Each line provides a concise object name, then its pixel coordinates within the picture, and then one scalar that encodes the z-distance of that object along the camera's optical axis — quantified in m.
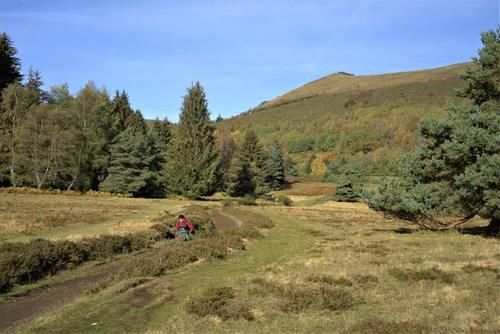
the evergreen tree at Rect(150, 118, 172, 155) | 103.74
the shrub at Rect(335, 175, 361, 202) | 89.49
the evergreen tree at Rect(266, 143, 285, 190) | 119.71
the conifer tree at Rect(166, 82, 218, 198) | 68.62
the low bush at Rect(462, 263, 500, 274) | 15.92
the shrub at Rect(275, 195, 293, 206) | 79.25
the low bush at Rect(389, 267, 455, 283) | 15.09
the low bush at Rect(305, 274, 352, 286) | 14.86
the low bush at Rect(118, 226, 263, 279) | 17.59
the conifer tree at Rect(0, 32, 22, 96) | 73.06
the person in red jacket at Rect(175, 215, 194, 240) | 26.88
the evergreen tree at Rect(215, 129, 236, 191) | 91.65
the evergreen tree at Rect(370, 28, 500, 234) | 25.05
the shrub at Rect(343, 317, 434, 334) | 9.45
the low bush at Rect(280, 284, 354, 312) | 12.08
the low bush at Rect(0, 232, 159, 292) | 16.66
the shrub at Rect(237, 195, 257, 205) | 70.44
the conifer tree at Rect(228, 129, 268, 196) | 83.31
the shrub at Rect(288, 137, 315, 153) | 195.12
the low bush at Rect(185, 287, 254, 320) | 11.48
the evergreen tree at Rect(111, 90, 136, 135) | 93.56
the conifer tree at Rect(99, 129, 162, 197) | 69.81
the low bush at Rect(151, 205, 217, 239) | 29.69
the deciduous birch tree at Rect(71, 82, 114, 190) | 70.31
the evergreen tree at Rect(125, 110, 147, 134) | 96.29
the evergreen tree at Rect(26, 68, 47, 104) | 94.34
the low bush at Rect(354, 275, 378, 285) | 15.00
